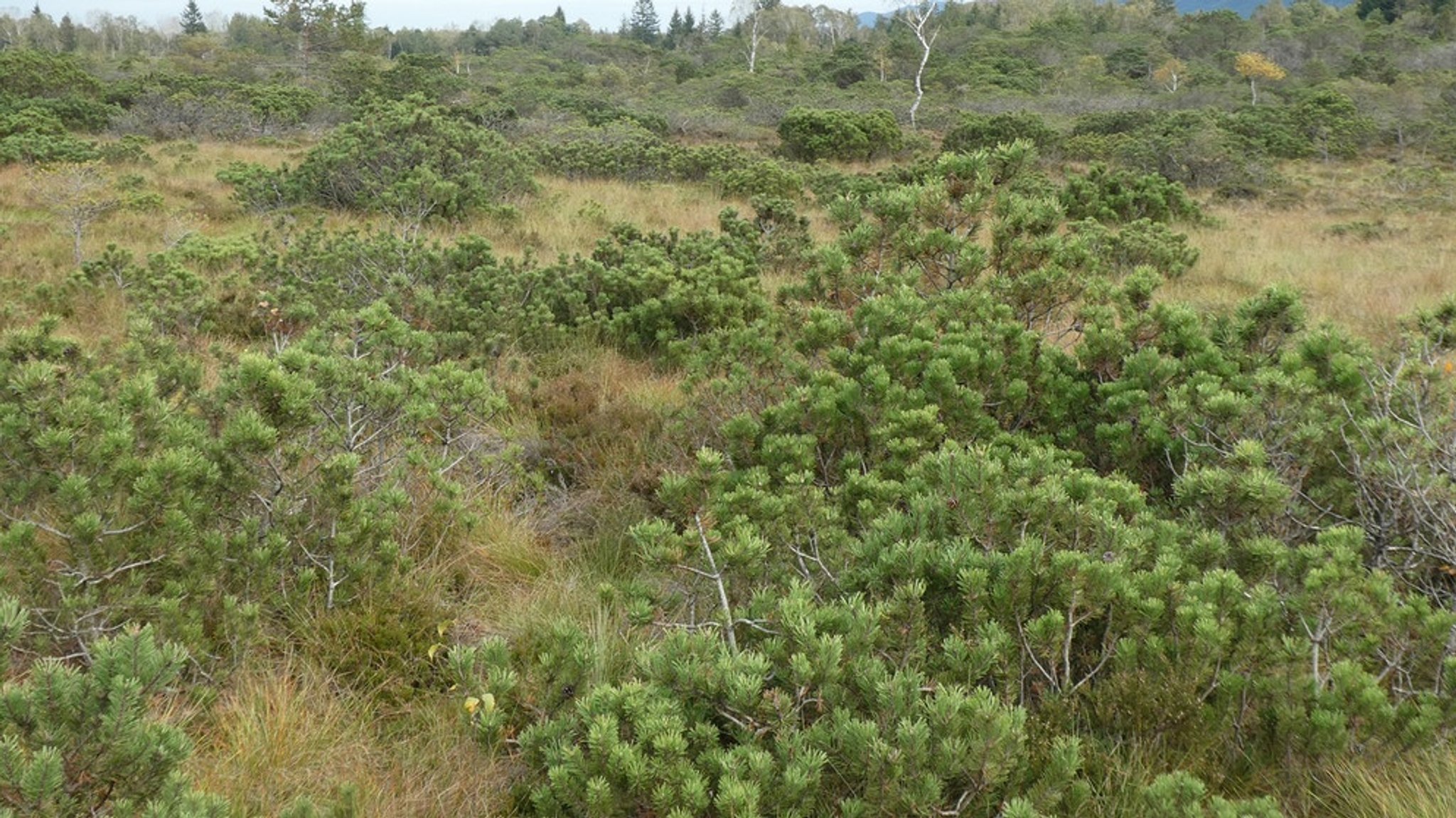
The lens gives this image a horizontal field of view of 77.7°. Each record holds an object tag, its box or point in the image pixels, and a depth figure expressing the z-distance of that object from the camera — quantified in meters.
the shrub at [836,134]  19.52
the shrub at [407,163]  10.04
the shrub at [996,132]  19.91
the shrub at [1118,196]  10.41
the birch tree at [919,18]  31.90
